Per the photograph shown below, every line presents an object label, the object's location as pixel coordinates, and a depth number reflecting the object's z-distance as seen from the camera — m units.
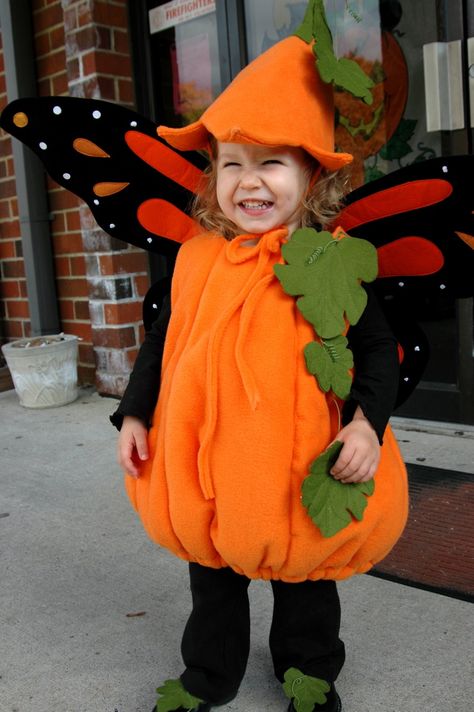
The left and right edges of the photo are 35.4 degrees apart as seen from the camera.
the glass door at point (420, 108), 3.08
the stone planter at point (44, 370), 4.10
